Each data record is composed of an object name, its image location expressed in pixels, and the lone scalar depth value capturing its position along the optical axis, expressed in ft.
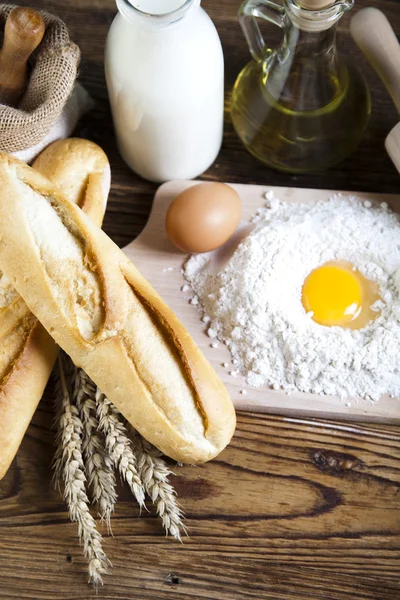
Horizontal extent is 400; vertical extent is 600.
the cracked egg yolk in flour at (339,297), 2.24
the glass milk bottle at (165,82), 2.08
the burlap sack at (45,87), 2.22
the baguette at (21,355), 2.14
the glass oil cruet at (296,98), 2.23
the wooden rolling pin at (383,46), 2.28
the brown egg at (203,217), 2.23
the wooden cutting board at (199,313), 2.22
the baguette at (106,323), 2.10
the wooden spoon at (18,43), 2.14
